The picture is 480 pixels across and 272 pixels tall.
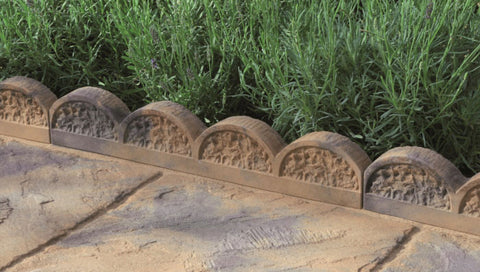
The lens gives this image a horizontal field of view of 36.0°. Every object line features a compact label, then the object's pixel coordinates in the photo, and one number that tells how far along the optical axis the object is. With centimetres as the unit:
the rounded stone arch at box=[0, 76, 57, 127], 368
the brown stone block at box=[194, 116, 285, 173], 310
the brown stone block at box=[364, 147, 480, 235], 273
